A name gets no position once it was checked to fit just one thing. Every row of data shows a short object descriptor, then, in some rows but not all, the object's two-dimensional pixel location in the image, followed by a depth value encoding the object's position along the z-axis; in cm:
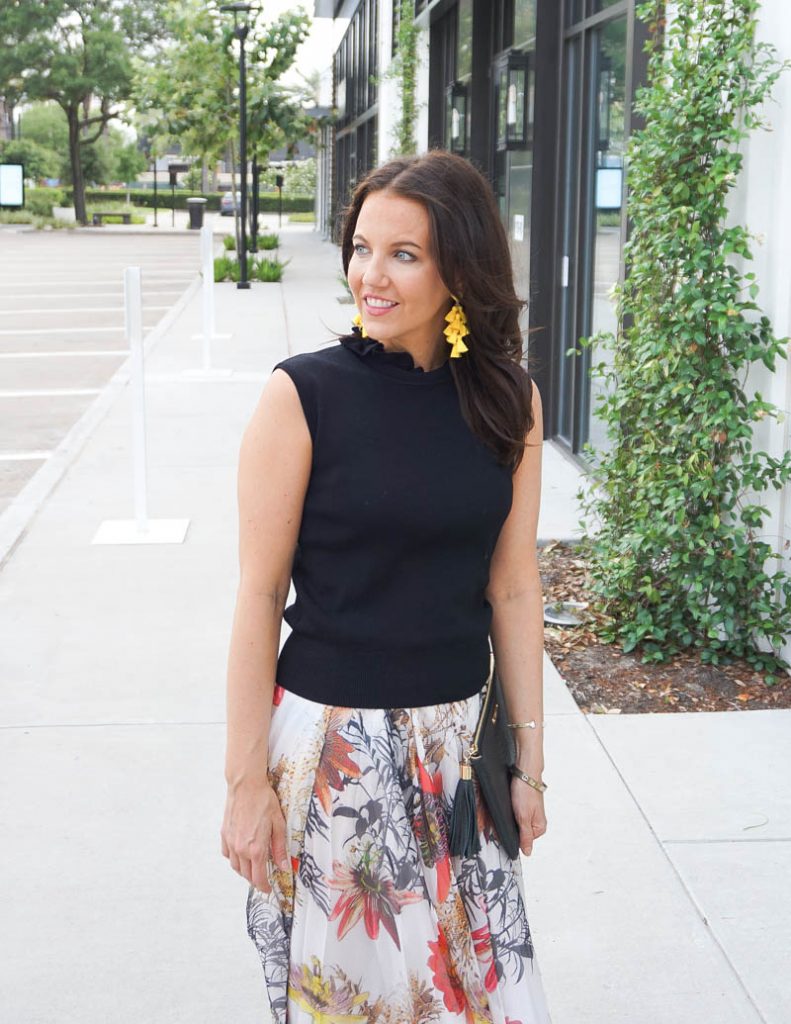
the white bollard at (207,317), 1345
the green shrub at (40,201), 5759
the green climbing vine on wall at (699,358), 493
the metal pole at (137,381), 705
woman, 211
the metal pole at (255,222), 2952
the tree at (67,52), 5369
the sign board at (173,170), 6433
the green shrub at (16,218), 5374
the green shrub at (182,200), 7681
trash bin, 5193
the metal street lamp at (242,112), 2316
